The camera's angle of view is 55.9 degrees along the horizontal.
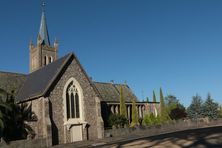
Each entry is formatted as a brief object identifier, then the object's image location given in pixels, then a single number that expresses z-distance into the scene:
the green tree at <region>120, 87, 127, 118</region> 37.86
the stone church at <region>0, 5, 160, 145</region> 23.99
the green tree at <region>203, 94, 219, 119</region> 53.64
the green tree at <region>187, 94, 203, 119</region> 54.31
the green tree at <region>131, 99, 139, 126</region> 39.05
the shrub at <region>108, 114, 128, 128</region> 33.01
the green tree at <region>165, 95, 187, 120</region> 45.75
